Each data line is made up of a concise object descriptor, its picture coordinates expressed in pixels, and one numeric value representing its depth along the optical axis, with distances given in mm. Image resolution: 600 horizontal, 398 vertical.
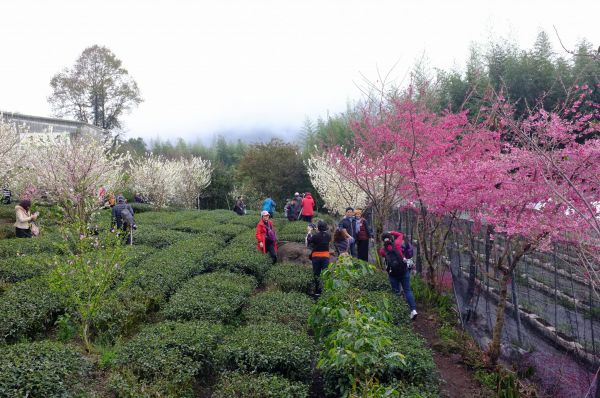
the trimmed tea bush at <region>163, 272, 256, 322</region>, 5848
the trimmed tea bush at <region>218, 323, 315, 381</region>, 4313
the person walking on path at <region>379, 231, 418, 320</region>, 7086
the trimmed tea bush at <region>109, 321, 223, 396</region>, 4074
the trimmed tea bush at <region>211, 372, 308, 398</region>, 3771
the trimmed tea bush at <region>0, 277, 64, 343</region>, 5203
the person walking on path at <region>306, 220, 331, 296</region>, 7863
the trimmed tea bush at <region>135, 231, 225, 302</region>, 7230
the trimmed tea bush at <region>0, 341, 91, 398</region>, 3625
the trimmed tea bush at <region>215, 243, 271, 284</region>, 8625
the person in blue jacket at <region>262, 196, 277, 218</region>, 15875
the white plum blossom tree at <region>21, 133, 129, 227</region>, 10906
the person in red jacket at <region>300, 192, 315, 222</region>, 15945
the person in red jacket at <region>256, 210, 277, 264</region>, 9277
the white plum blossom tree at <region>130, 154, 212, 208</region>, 22359
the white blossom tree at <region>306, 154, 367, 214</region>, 16500
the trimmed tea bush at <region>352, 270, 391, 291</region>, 7742
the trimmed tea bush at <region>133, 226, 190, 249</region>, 11375
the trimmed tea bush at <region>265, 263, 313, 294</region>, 7766
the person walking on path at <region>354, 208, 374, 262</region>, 9305
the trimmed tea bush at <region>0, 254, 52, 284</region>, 7316
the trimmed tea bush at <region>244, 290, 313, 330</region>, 5762
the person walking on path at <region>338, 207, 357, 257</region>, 9047
